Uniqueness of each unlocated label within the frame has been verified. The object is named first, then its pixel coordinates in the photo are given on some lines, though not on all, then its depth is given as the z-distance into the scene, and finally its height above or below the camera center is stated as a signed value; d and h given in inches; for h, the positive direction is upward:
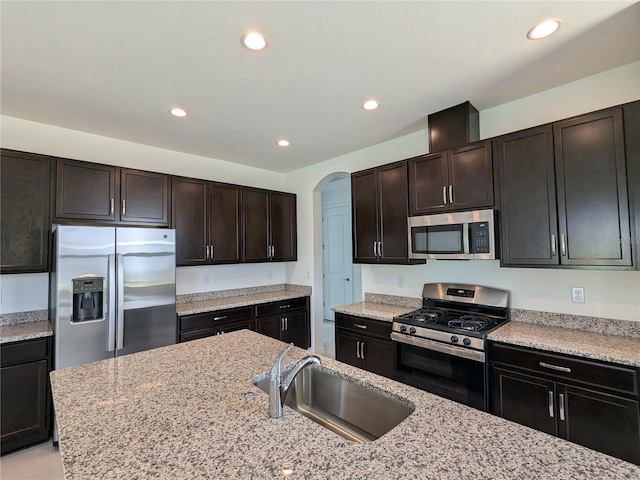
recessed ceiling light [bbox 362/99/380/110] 98.0 +48.1
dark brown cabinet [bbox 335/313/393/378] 109.3 -34.9
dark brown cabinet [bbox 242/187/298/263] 153.5 +14.7
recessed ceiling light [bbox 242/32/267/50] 66.8 +47.7
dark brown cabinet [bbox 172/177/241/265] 131.0 +15.2
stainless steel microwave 93.0 +4.6
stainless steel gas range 85.4 -27.2
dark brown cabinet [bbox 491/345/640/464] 65.2 -35.4
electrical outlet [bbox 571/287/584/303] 87.9 -13.5
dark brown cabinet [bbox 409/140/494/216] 95.3 +23.3
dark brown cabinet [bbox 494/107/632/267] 74.2 +14.4
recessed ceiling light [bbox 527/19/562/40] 64.6 +47.6
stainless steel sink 52.3 -28.5
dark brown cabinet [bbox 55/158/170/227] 104.3 +23.0
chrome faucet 43.0 -19.2
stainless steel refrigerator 93.7 -11.8
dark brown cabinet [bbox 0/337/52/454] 88.4 -40.4
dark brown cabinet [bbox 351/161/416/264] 115.3 +14.9
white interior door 229.8 -3.9
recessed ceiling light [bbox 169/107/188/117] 100.6 +47.9
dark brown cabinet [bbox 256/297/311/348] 147.8 -34.2
